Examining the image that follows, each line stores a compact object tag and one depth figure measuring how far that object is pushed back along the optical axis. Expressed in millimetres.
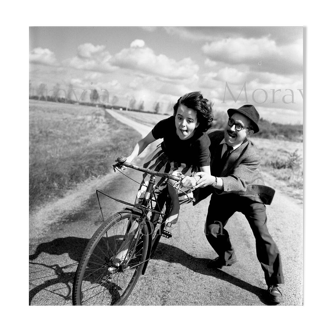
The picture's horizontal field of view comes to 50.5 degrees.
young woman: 2533
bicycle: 2453
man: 2705
